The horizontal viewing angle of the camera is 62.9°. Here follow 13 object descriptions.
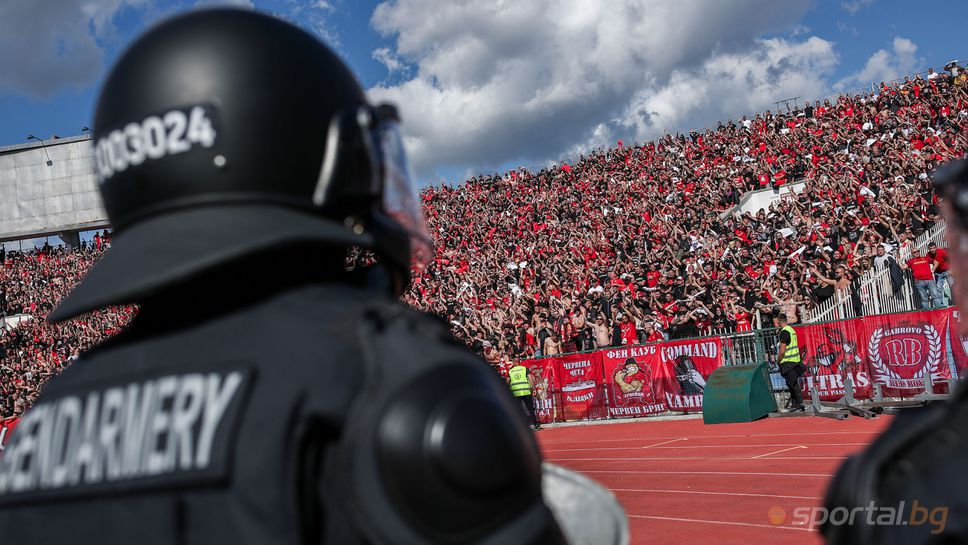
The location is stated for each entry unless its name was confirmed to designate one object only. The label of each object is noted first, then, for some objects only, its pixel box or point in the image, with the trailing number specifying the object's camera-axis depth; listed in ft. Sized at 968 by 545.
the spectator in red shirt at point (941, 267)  43.45
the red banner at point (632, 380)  53.06
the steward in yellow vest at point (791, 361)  43.78
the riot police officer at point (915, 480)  3.06
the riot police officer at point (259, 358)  3.40
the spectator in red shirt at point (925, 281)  43.33
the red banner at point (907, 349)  40.29
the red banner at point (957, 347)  38.86
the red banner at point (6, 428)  42.80
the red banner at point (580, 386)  56.29
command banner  50.37
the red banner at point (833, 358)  43.88
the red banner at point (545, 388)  59.26
